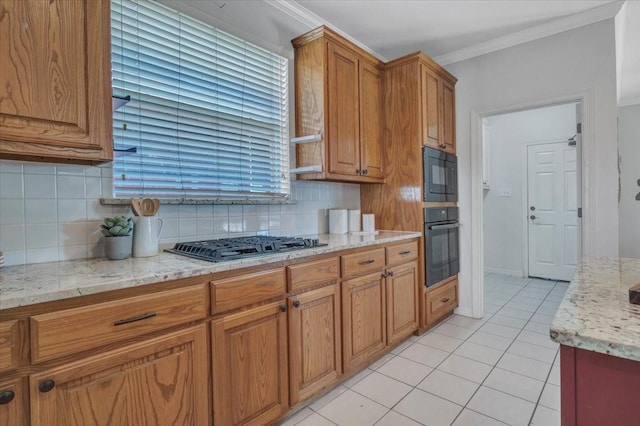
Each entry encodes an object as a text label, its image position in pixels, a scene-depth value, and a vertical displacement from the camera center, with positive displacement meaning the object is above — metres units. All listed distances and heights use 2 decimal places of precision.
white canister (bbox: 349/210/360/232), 2.81 -0.09
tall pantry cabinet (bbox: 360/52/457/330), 2.74 +0.63
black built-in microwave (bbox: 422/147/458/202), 2.77 +0.31
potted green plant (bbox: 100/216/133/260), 1.48 -0.11
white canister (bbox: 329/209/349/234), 2.70 -0.09
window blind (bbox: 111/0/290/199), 1.73 +0.65
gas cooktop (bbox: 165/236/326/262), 1.48 -0.18
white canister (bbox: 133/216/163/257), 1.56 -0.12
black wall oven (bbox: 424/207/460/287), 2.79 -0.32
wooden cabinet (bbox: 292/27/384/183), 2.33 +0.82
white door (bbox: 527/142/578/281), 4.41 -0.04
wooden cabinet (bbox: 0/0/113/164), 1.11 +0.50
